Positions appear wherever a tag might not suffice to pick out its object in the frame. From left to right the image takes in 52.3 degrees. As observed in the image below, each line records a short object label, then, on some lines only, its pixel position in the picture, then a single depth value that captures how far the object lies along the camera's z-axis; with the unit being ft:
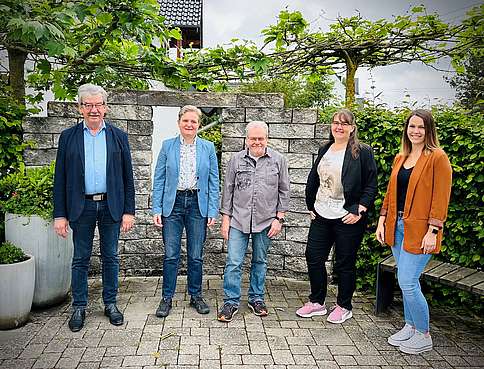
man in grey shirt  13.42
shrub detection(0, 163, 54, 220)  13.56
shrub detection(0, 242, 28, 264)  12.65
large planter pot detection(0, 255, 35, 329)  12.37
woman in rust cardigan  11.26
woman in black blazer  13.16
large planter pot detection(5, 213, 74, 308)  13.51
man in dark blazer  12.44
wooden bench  12.32
